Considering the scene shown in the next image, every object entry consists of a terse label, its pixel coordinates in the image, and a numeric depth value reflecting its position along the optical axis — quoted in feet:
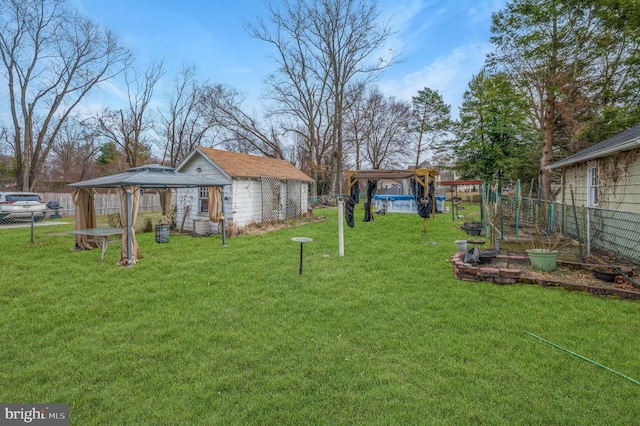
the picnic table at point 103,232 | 22.22
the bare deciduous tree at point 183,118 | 85.40
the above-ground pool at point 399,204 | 61.62
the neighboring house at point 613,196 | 18.97
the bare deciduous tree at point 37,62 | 54.44
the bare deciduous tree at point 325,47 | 70.85
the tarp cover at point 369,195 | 46.01
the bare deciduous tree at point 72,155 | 90.53
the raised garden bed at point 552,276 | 14.19
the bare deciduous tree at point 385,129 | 106.82
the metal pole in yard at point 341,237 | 23.18
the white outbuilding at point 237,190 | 35.96
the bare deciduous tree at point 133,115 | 76.89
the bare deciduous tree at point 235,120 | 79.87
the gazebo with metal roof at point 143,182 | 21.38
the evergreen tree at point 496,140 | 62.80
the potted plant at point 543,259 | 17.15
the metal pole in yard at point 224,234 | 28.17
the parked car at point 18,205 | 41.96
